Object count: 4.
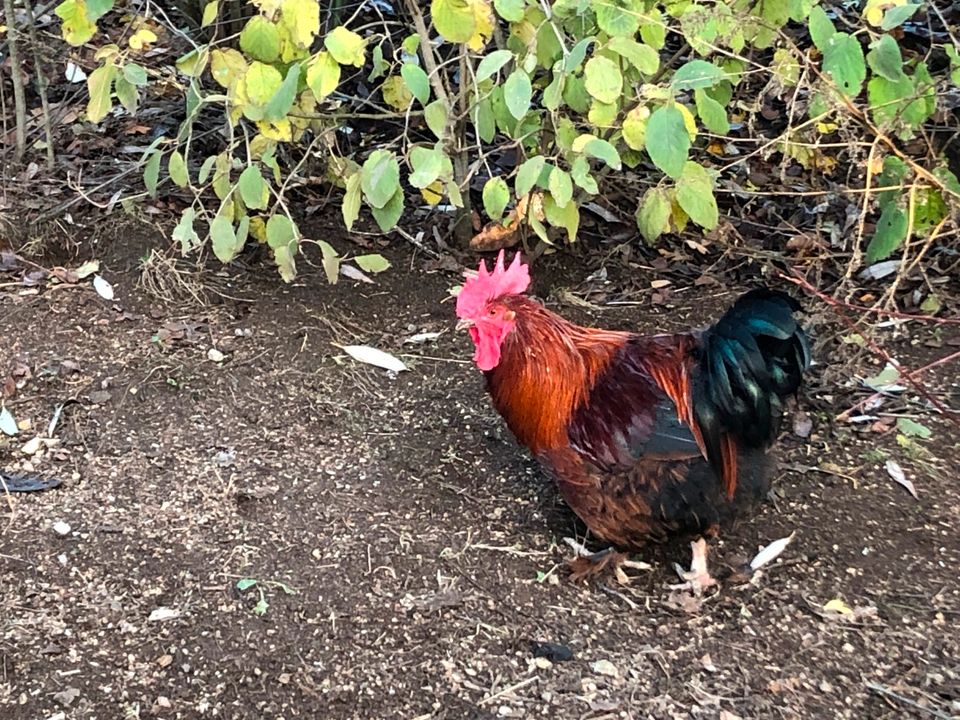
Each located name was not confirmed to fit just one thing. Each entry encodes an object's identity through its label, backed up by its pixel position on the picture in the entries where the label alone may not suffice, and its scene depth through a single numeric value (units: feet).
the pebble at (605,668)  8.86
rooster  9.39
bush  9.07
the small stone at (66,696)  8.38
